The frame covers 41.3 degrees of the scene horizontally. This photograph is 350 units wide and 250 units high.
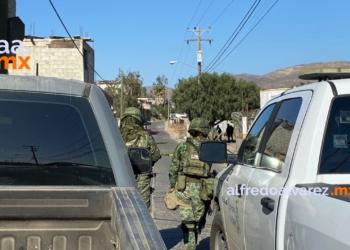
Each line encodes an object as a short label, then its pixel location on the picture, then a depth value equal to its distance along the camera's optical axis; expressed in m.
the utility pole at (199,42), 36.78
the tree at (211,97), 35.72
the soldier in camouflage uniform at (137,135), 6.00
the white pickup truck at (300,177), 2.13
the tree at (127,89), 46.44
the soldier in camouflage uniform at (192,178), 5.56
